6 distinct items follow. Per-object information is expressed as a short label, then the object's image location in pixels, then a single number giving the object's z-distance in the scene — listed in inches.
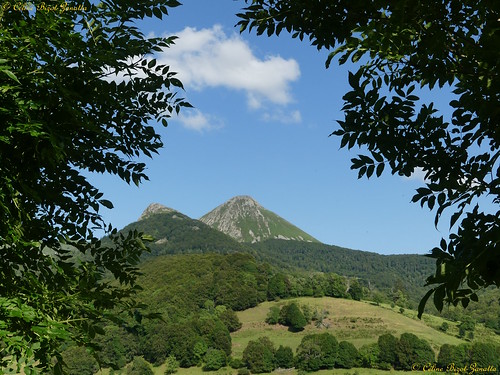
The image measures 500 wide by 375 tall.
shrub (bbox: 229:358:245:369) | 5807.1
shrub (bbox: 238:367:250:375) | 5605.3
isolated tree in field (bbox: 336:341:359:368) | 5473.9
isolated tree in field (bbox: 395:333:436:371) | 5221.5
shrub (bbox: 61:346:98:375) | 4400.8
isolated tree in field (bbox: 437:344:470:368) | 4867.1
